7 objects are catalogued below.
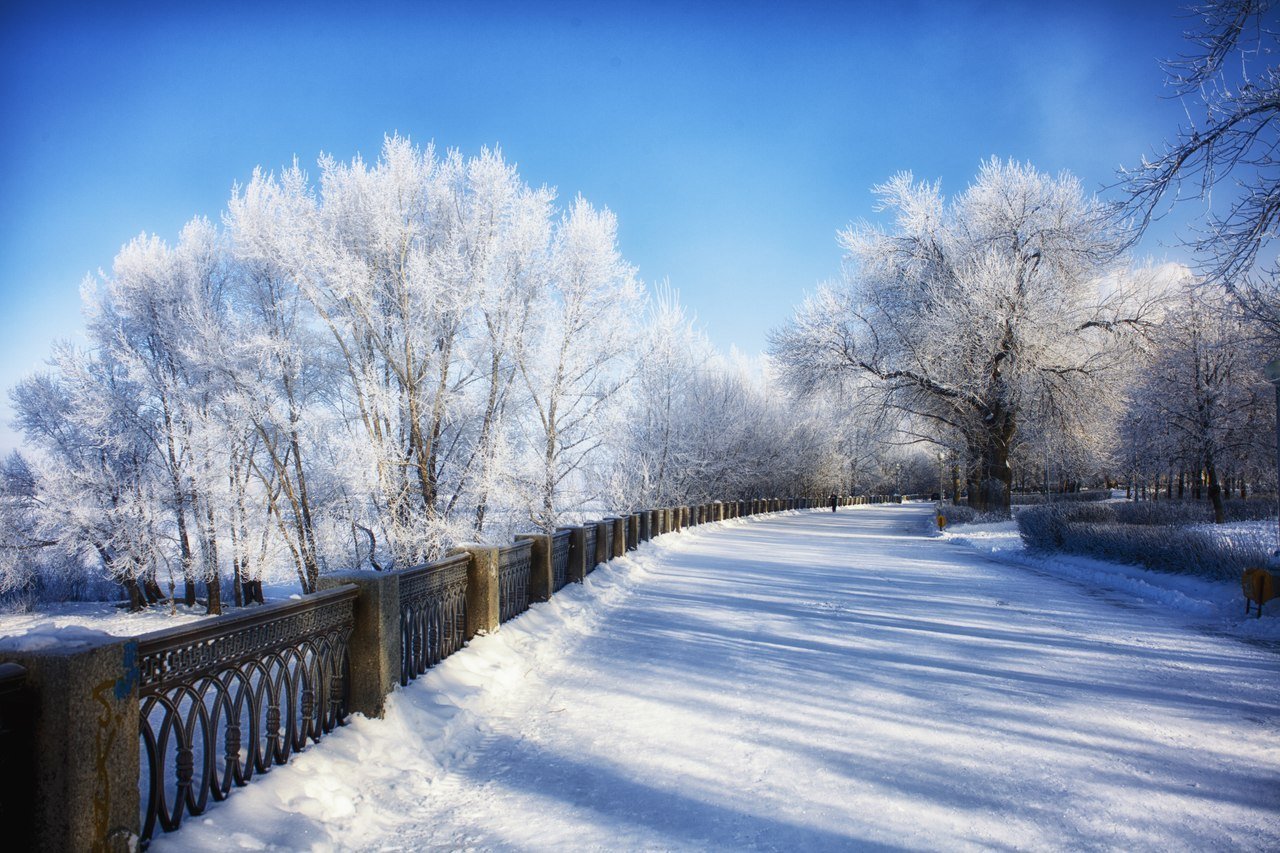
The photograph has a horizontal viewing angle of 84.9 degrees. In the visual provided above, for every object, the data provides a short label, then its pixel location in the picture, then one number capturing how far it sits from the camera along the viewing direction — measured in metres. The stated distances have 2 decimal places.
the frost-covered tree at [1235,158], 6.48
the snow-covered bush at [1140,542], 10.77
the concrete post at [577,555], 11.51
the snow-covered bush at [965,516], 27.03
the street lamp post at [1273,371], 8.12
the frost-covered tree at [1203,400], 23.61
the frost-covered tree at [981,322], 26.11
